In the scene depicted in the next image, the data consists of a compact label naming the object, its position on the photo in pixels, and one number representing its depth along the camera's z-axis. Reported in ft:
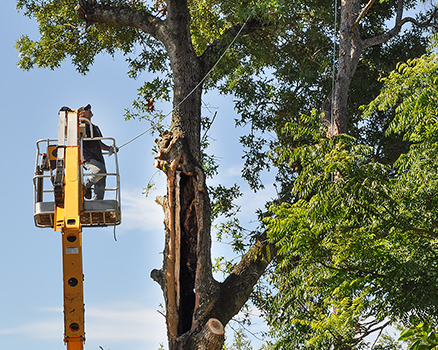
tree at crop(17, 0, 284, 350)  61.11
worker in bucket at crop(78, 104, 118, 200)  53.88
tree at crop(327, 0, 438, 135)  69.82
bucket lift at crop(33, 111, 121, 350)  43.86
